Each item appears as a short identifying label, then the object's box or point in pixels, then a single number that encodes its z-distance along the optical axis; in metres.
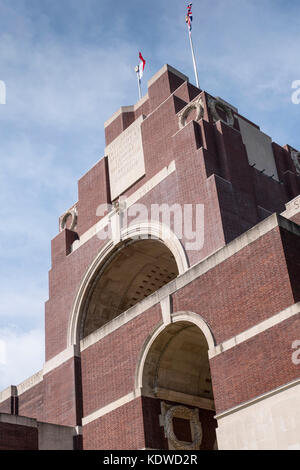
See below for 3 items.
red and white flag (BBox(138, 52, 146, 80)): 38.72
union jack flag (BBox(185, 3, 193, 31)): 37.03
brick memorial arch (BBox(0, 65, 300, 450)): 19.91
